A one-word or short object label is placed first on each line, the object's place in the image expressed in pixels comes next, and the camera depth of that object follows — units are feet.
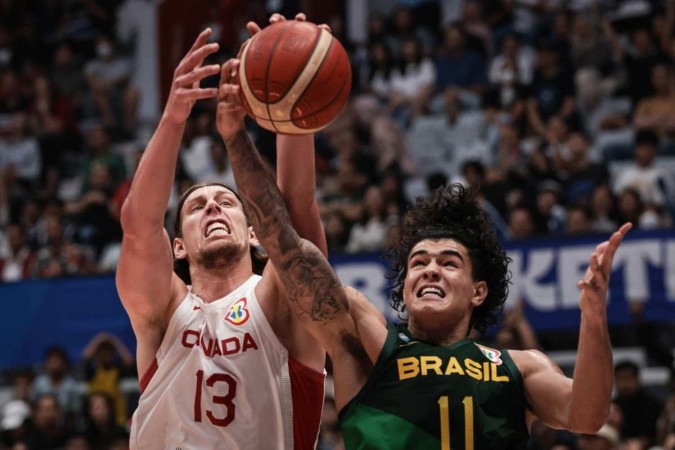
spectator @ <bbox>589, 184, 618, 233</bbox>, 33.76
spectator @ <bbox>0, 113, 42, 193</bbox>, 48.21
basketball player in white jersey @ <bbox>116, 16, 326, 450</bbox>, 16.29
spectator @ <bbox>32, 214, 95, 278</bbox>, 39.42
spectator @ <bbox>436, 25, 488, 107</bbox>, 44.11
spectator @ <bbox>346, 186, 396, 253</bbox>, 36.24
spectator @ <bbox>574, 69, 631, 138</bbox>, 40.57
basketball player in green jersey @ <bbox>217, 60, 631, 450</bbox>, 15.24
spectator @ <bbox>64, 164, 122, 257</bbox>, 41.29
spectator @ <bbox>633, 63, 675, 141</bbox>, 38.17
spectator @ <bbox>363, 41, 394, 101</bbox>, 45.78
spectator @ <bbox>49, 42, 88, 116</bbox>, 52.26
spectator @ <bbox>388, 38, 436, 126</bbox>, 43.91
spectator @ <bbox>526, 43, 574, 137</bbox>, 40.06
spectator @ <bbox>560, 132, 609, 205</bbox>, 36.24
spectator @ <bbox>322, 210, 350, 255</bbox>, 36.80
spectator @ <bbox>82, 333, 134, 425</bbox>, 35.22
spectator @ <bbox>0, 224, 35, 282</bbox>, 41.16
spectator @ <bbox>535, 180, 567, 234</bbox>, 34.35
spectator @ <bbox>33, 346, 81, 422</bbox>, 35.27
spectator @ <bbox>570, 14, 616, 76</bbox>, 42.19
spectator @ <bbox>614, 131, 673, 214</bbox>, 34.94
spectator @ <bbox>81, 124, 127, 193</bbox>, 44.57
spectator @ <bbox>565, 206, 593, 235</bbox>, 33.24
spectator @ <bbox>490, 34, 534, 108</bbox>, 42.60
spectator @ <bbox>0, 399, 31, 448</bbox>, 33.76
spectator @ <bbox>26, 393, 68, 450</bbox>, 33.68
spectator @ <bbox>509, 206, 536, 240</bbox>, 33.73
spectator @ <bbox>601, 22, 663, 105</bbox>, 40.32
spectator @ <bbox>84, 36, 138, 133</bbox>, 51.31
